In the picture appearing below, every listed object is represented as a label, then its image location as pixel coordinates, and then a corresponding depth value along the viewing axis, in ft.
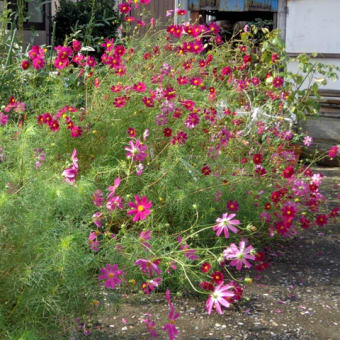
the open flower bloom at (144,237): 7.33
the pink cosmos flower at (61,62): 11.29
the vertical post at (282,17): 26.50
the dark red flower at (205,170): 10.93
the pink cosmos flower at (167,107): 11.91
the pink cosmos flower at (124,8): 13.71
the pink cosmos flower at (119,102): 11.10
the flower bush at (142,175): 6.97
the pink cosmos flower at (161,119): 11.96
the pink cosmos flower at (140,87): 11.67
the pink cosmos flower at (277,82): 15.24
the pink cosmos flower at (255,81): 15.49
